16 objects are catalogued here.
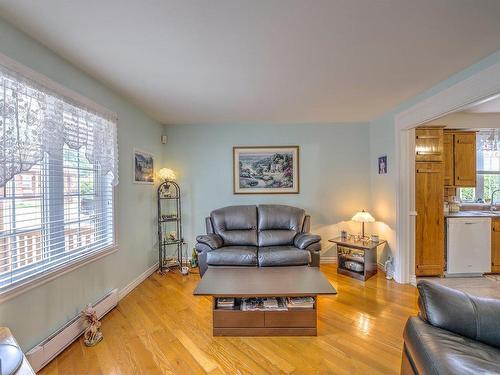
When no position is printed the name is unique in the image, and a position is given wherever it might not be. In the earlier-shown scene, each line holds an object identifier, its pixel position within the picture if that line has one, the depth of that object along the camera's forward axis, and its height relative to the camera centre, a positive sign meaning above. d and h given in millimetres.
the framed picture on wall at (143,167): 2999 +277
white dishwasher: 3115 -884
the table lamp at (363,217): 3271 -504
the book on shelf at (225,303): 1975 -1057
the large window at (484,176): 3793 +107
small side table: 3059 -1065
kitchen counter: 3158 -464
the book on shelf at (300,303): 1941 -1049
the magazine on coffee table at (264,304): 1955 -1075
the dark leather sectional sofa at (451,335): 1004 -808
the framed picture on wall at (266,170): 3857 +266
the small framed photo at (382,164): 3336 +294
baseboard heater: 1548 -1197
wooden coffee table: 1881 -1143
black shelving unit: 3524 -624
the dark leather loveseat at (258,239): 2957 -798
